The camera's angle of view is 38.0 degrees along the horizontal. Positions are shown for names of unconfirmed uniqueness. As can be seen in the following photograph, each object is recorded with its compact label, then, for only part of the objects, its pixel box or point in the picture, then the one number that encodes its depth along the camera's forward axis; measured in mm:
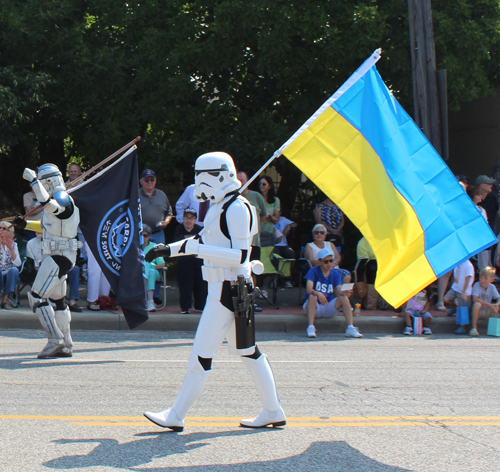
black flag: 8422
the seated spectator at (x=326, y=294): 10391
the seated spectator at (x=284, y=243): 12461
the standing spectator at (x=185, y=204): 11805
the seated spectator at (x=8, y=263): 10867
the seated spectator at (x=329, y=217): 12922
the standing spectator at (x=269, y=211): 12508
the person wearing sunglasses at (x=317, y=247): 11656
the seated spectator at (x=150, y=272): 11148
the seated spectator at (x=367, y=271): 12016
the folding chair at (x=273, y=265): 11953
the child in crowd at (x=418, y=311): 10773
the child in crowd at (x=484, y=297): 10797
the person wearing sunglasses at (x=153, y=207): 11773
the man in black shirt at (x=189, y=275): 11047
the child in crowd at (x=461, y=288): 10914
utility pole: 11688
